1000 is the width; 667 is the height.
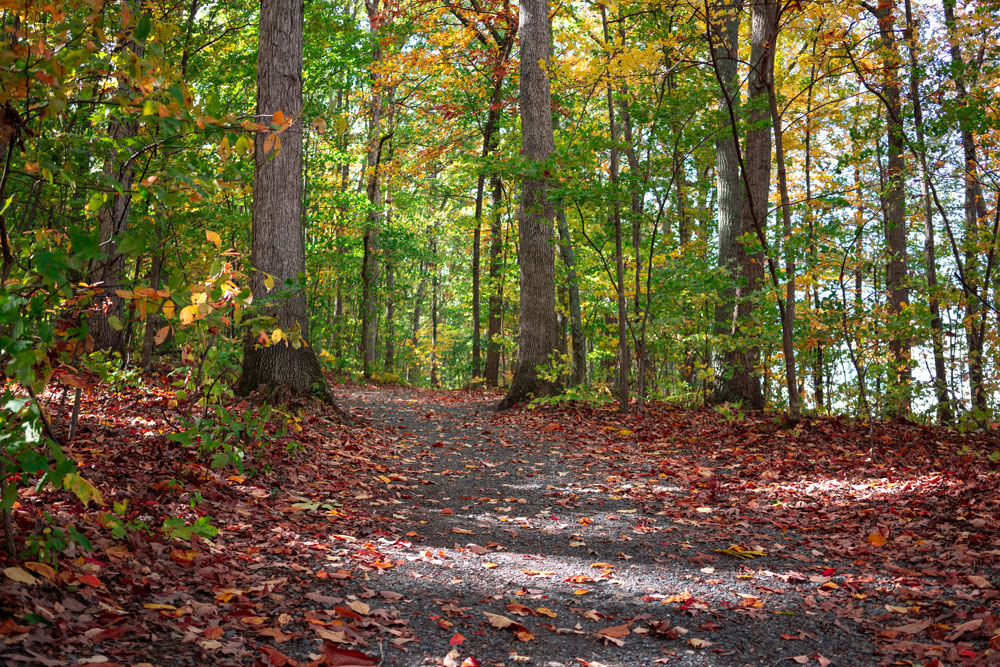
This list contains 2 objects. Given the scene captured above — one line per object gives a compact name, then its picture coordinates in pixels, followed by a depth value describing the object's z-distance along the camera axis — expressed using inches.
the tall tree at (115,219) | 96.6
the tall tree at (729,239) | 373.7
